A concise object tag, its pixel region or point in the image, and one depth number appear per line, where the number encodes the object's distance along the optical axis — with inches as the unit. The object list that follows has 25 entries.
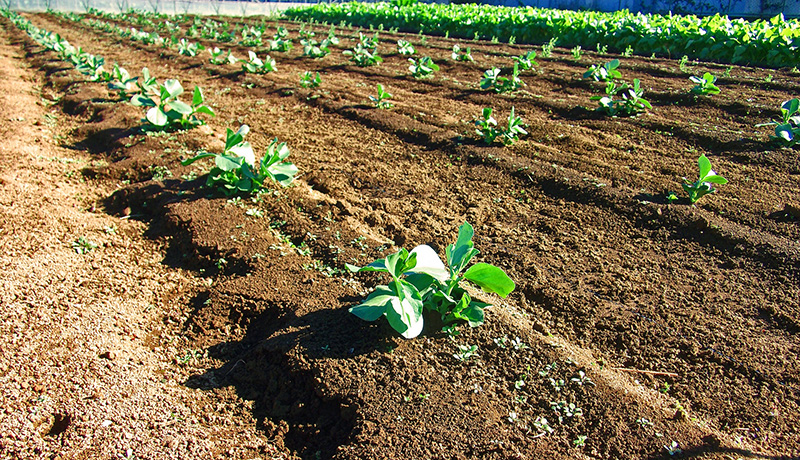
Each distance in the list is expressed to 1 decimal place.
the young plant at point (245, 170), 136.5
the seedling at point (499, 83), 232.4
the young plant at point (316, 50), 350.9
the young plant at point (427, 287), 80.7
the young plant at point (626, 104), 195.5
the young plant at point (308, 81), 252.5
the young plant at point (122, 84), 220.2
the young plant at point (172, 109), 179.9
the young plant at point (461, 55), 316.2
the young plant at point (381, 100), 219.1
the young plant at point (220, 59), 323.3
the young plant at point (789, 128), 160.0
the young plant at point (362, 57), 316.7
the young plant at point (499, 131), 173.8
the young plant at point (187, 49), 358.3
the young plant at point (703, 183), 129.2
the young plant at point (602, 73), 239.1
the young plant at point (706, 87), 209.3
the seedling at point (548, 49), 329.1
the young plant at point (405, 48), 340.3
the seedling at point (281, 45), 378.9
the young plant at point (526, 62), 269.0
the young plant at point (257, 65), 290.9
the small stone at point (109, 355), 88.1
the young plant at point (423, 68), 280.1
